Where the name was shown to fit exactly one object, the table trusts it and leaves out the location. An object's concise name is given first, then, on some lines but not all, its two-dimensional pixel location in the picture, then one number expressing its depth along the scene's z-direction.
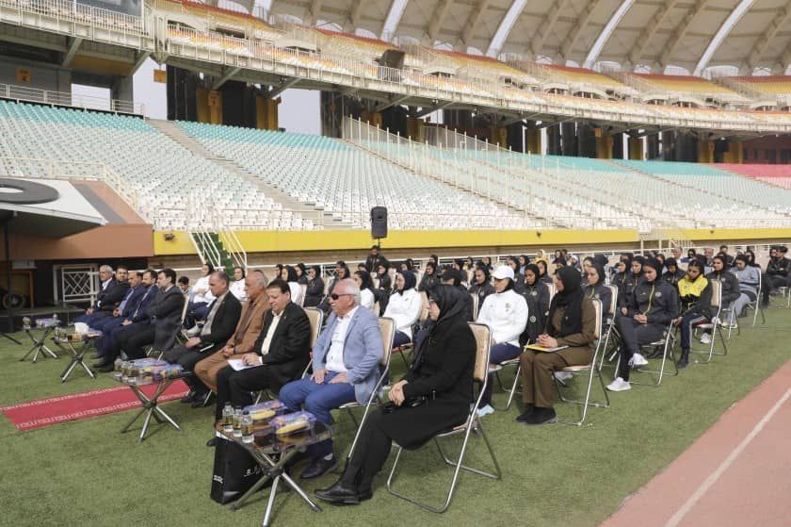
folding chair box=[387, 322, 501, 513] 3.70
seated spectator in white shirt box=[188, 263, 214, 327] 9.26
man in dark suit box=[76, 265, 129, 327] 8.98
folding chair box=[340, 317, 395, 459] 4.44
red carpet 5.52
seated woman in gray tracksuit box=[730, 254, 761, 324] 10.74
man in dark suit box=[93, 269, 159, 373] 7.67
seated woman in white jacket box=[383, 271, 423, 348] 7.35
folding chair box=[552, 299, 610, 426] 5.26
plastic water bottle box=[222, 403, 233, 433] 3.54
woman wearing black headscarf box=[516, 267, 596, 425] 5.24
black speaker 14.22
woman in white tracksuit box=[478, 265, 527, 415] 5.88
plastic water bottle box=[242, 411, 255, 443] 3.39
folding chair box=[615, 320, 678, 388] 6.58
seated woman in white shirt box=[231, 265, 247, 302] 9.37
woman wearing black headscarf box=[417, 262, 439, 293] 10.35
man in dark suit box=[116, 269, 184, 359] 7.12
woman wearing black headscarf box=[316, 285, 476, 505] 3.70
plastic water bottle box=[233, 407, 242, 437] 3.46
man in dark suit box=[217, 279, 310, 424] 4.82
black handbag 3.72
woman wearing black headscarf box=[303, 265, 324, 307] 10.55
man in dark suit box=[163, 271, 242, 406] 5.77
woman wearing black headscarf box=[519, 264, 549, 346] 6.59
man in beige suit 5.42
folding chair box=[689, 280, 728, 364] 7.74
